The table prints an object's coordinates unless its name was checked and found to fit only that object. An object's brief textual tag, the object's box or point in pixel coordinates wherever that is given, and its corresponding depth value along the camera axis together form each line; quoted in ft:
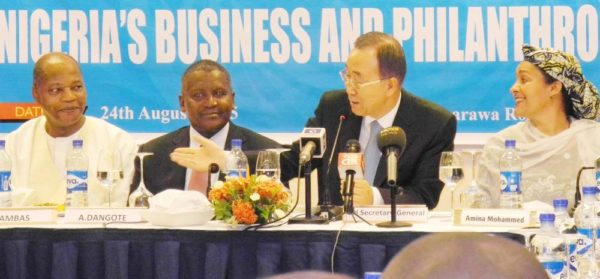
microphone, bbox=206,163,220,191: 22.57
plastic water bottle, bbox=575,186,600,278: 16.94
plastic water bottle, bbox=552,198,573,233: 18.21
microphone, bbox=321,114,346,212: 21.02
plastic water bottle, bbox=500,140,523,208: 20.84
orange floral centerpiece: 19.70
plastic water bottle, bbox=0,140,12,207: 22.55
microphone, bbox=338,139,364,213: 19.89
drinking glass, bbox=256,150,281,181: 22.44
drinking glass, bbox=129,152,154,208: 21.88
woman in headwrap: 24.22
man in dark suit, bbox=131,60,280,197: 26.57
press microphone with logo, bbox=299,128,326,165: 19.92
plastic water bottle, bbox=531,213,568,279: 16.98
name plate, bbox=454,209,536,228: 19.31
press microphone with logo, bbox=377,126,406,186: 19.49
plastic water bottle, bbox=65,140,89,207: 22.07
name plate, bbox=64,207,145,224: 20.60
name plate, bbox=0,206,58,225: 20.48
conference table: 19.13
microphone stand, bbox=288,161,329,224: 19.76
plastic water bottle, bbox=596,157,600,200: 21.28
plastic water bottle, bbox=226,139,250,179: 22.63
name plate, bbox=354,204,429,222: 20.35
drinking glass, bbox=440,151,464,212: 21.90
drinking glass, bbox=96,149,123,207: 22.26
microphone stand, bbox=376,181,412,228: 19.57
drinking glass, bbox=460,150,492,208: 22.41
